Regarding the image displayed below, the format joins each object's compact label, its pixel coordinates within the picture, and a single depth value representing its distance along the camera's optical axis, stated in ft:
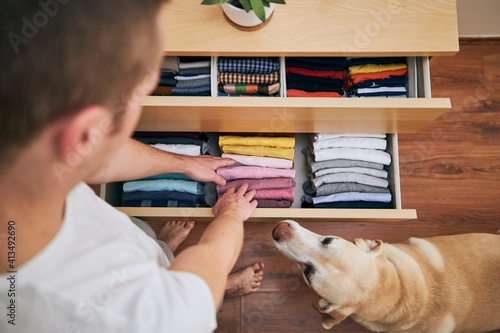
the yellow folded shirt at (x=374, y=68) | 5.04
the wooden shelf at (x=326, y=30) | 4.53
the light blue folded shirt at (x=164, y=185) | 5.34
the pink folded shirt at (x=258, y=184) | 5.32
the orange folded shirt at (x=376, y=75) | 5.06
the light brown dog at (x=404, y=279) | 4.48
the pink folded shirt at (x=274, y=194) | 5.34
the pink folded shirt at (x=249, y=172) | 5.31
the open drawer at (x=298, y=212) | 5.05
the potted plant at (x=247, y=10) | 4.01
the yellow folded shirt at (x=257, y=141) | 5.38
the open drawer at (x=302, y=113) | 4.45
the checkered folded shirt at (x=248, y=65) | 4.95
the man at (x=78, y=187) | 1.49
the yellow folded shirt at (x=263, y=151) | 5.39
